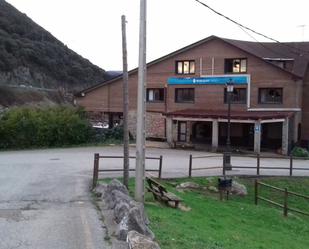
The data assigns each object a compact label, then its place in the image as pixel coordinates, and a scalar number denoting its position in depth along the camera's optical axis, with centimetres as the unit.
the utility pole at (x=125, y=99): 976
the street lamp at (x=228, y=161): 1595
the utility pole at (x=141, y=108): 792
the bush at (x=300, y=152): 2443
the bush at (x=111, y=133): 2801
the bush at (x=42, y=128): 2435
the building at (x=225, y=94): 2596
